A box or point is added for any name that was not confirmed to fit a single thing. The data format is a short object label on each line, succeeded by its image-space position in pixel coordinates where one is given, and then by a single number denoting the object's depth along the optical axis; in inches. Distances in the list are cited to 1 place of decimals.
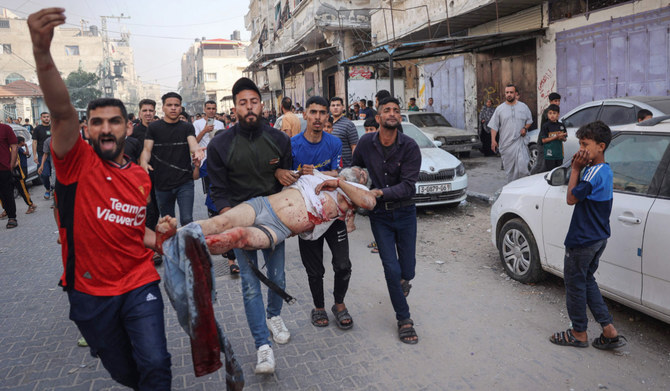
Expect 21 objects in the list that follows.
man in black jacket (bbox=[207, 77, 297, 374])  131.3
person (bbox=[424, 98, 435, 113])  741.5
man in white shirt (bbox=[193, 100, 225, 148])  304.7
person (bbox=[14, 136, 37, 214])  389.3
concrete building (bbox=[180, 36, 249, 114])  2938.0
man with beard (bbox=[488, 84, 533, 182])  330.3
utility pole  2580.7
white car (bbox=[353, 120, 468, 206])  314.8
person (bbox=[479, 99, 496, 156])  578.2
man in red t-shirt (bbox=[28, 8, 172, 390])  90.1
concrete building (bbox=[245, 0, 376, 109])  802.2
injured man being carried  114.9
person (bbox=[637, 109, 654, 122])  291.3
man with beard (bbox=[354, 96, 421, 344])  149.6
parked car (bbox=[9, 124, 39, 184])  548.4
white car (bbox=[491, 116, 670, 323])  134.6
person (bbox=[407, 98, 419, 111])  705.1
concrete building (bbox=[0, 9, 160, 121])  2415.1
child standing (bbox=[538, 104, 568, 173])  292.7
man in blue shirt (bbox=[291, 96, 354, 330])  154.4
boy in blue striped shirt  130.3
